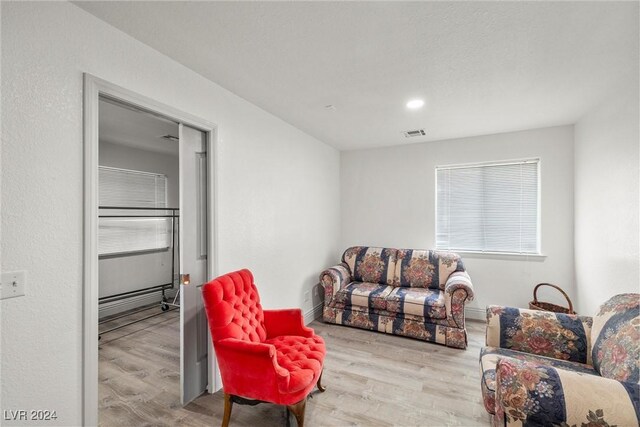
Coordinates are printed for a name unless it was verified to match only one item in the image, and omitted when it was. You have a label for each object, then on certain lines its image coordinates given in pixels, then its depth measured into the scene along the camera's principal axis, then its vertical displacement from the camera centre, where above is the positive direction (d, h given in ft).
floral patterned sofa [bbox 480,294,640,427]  3.67 -2.53
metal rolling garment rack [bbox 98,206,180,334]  12.41 -3.67
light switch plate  3.98 -1.06
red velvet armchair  5.55 -3.12
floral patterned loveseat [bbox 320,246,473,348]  10.15 -3.26
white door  7.02 -1.21
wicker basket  10.05 -3.41
